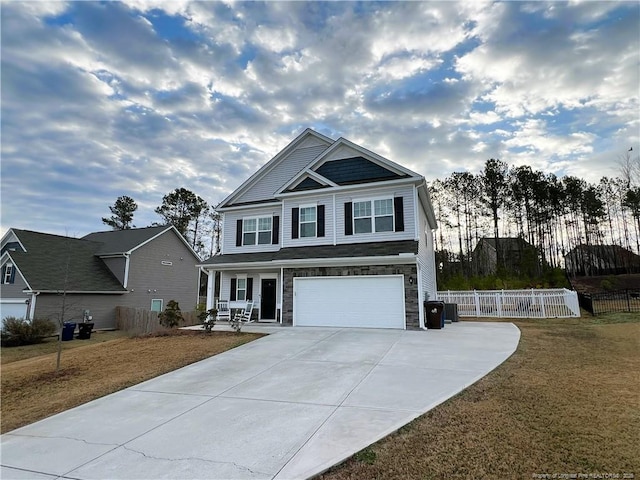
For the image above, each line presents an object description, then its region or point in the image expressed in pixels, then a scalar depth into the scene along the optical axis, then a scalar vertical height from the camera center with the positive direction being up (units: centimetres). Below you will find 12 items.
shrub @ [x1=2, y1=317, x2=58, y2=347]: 1616 -192
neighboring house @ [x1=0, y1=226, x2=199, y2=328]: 1897 +125
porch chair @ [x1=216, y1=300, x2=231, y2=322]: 1653 -95
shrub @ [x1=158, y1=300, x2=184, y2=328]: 1494 -111
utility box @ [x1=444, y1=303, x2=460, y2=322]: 1591 -102
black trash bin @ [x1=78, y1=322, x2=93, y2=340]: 1802 -211
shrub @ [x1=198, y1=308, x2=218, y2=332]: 1286 -106
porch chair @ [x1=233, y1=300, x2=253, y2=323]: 1577 -108
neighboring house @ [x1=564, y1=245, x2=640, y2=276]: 3675 +340
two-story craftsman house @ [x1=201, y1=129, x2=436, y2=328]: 1312 +231
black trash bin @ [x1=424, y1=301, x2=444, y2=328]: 1290 -91
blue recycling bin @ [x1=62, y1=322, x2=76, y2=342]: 1759 -206
